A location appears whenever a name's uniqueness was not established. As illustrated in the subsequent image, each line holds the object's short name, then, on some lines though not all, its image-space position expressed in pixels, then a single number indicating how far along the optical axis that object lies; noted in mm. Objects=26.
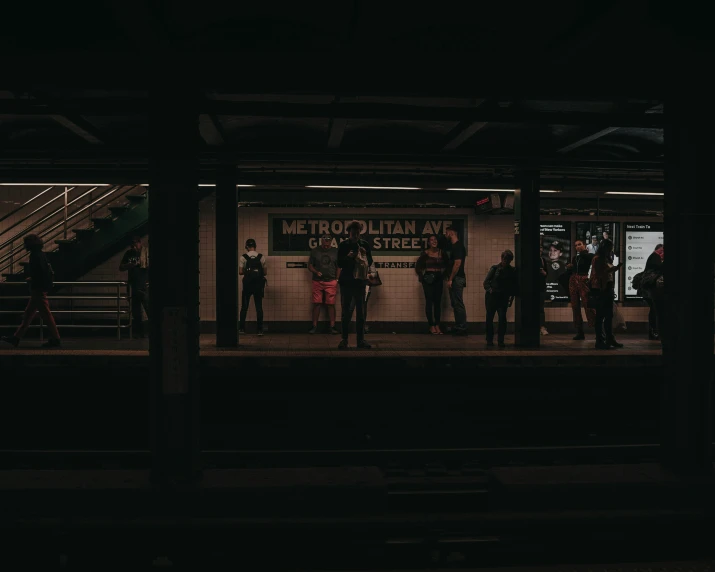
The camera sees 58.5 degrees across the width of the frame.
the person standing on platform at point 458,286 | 12719
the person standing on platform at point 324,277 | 12680
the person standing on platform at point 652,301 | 11023
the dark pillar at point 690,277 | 4762
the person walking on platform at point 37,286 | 10008
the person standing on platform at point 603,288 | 10492
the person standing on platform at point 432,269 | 12531
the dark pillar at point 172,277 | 4562
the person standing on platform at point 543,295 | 13009
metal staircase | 12516
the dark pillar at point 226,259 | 10617
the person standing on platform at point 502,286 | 10930
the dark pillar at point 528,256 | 10930
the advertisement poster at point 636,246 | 13977
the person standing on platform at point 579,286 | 11672
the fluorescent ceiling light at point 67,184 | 10703
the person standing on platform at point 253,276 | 12422
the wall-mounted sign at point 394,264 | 13578
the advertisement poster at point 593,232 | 13836
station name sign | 13406
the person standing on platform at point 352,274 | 9720
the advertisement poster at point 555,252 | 13828
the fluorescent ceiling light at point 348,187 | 11039
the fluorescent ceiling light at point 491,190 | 11538
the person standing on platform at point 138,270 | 11562
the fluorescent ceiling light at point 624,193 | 12391
